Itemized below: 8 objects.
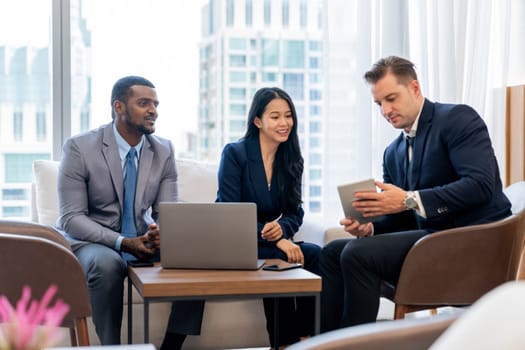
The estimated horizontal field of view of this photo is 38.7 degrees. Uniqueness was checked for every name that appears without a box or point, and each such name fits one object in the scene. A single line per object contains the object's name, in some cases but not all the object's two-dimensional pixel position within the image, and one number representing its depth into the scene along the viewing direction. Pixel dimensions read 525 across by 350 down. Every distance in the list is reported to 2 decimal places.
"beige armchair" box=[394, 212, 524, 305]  2.75
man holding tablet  2.88
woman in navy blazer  3.39
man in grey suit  3.03
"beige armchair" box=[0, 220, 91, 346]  2.41
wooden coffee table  2.47
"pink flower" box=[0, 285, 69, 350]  0.96
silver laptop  2.74
